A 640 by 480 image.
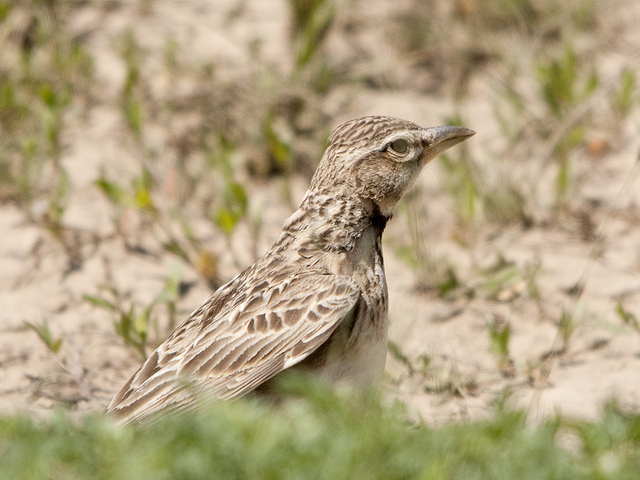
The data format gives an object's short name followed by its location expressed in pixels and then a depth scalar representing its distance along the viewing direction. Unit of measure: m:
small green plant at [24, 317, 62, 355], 11.25
